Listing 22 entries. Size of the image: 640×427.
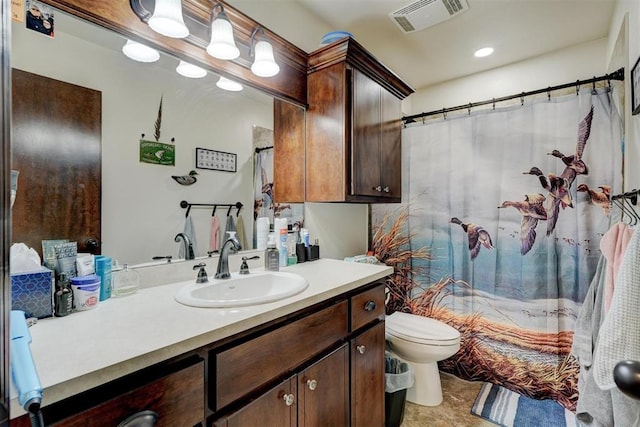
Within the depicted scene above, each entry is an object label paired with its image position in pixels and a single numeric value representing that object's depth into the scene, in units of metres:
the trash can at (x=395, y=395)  1.69
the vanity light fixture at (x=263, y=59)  1.44
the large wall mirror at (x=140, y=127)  1.01
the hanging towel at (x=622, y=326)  0.87
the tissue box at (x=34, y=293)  0.82
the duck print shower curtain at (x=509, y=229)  1.89
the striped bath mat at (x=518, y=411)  1.80
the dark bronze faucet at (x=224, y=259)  1.33
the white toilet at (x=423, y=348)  1.80
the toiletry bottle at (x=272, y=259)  1.54
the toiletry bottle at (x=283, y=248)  1.66
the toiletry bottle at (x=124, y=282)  1.08
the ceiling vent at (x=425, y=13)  1.72
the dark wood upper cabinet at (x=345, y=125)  1.66
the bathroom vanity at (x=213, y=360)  0.62
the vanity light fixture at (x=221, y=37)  1.26
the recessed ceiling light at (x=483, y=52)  2.21
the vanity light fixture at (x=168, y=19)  1.08
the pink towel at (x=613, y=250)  1.15
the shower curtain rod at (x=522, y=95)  1.74
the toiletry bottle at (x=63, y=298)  0.88
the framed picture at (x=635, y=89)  1.30
